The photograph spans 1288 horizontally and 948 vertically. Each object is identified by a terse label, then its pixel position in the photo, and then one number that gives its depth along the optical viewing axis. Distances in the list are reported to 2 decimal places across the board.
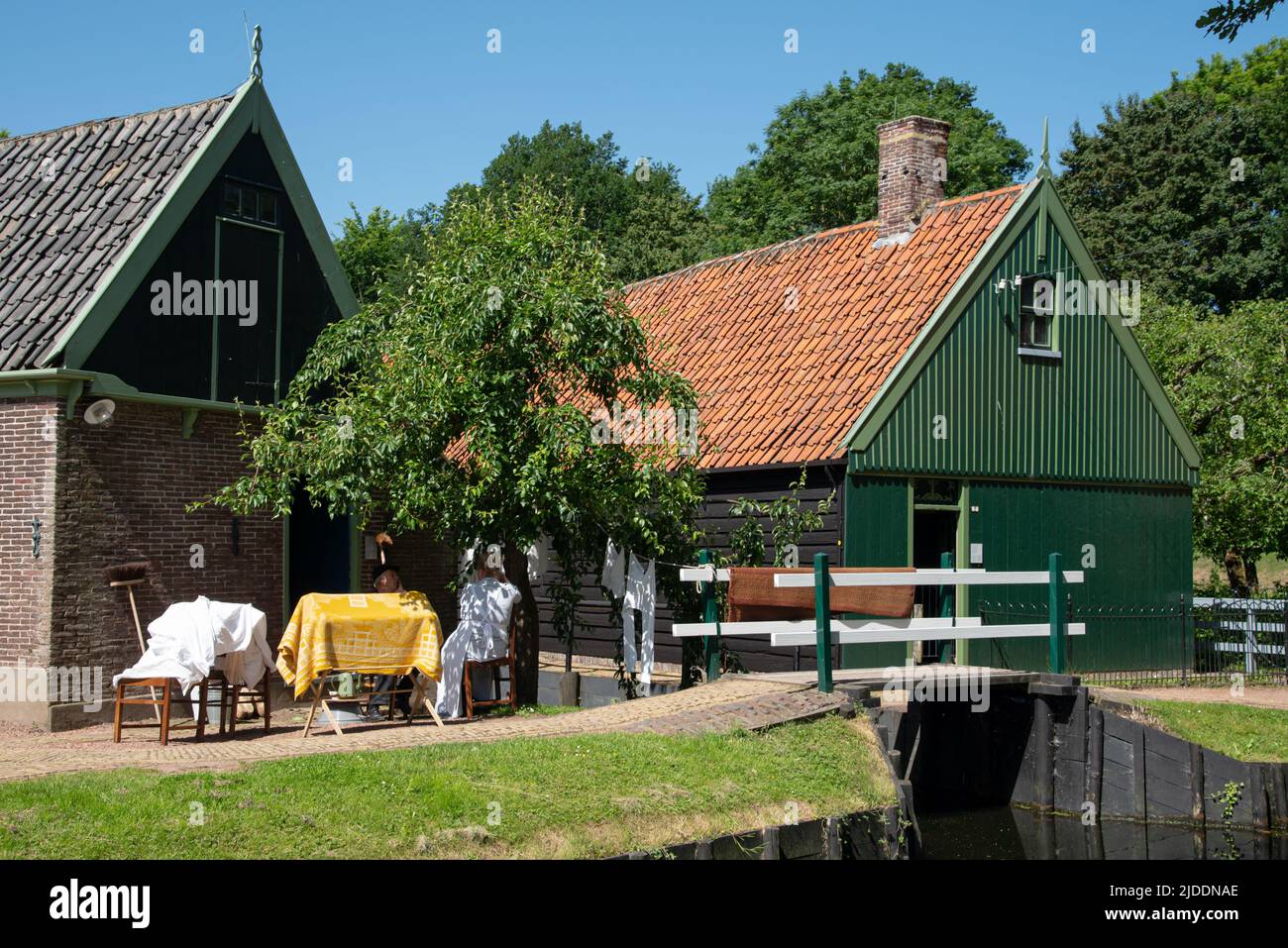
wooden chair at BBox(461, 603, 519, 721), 13.73
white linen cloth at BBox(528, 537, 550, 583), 16.91
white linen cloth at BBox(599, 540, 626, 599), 15.42
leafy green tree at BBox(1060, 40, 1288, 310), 37.84
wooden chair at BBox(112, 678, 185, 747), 11.86
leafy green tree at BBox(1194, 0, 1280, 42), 13.66
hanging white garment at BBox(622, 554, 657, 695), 15.70
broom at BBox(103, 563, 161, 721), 14.21
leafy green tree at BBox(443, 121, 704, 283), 45.31
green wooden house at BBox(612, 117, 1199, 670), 18.80
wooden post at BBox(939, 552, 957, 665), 15.54
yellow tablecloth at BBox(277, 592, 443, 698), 12.31
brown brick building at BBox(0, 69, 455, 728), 13.76
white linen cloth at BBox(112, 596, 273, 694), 12.01
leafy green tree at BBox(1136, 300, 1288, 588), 24.02
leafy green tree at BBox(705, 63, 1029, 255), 40.03
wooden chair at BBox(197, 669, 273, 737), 12.58
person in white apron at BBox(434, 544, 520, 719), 13.73
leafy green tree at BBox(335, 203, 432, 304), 46.03
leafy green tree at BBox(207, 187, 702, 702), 13.82
